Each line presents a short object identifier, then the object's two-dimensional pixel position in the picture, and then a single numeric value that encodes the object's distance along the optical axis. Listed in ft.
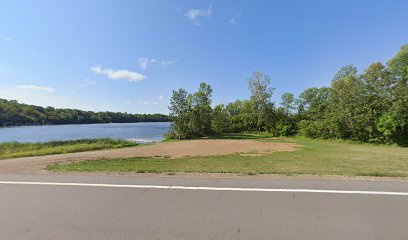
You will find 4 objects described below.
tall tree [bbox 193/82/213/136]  166.50
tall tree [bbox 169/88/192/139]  159.63
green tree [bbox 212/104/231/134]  186.09
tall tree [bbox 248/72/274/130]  186.91
